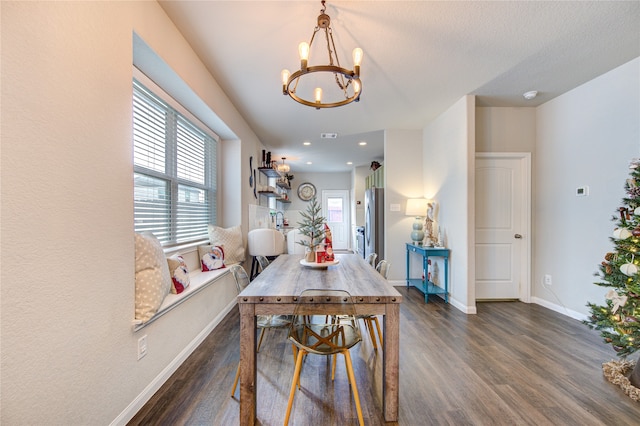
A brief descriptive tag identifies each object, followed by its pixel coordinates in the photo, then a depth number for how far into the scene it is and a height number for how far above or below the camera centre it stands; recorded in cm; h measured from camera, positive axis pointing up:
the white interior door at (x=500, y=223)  360 -12
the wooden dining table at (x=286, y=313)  150 -61
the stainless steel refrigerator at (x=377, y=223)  477 -17
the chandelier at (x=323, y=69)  167 +93
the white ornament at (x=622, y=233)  187 -14
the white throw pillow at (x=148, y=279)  163 -41
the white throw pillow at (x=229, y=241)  320 -34
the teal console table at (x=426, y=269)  362 -71
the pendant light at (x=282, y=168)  605 +102
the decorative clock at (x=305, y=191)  880 +73
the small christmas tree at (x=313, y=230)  217 -13
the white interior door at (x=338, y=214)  895 -1
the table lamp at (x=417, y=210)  416 +5
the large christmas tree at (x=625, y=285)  178 -49
